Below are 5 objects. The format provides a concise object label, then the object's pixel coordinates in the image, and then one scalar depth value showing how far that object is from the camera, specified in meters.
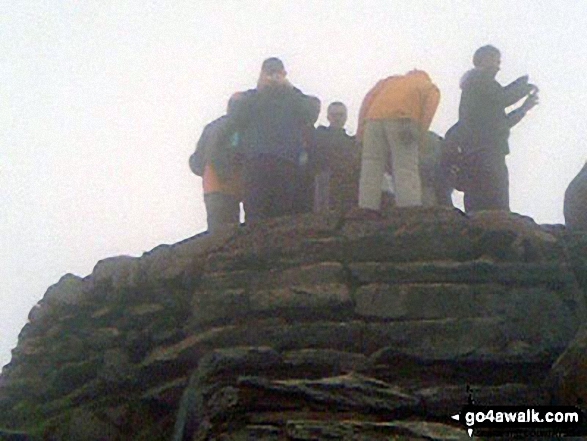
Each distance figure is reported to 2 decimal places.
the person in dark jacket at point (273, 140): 11.84
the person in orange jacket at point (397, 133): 11.49
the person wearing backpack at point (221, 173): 12.49
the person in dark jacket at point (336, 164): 12.49
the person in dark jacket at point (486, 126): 11.94
